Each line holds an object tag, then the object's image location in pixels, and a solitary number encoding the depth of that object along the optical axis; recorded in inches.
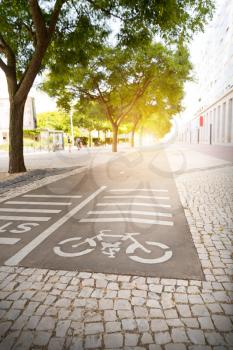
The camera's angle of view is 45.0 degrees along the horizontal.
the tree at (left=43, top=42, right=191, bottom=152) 928.3
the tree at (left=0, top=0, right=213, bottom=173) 403.9
